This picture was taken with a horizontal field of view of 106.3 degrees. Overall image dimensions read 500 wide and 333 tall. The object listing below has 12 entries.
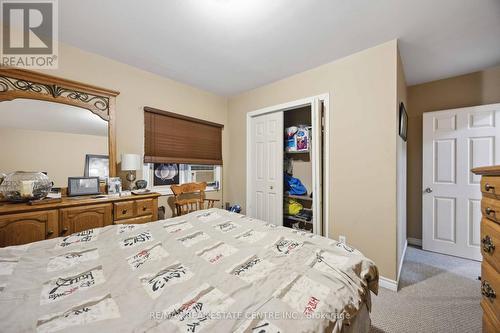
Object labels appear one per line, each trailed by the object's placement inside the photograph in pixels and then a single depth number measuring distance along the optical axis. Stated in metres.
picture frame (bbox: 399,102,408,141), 2.15
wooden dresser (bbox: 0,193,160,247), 1.53
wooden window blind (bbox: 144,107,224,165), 2.75
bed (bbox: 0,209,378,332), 0.63
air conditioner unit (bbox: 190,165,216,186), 3.38
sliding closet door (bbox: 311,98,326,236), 2.40
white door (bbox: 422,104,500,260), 2.49
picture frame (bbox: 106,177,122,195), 2.24
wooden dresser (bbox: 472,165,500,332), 0.96
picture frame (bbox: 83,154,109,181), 2.18
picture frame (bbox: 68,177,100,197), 2.03
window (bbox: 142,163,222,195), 2.82
